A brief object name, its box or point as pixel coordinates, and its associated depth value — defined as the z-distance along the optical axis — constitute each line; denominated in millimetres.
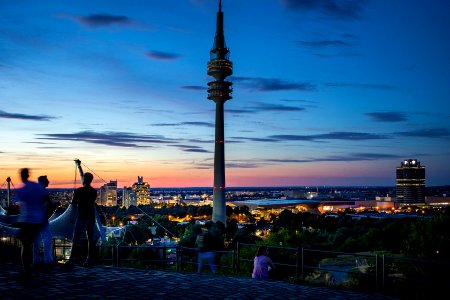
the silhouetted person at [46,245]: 11820
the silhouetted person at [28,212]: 10234
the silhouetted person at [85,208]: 11078
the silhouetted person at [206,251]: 14330
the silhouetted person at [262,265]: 12477
